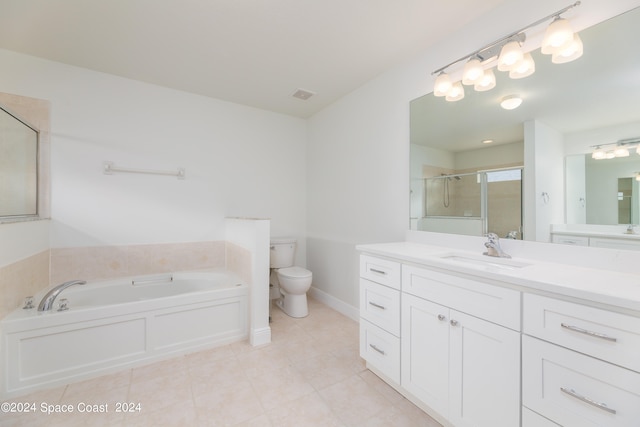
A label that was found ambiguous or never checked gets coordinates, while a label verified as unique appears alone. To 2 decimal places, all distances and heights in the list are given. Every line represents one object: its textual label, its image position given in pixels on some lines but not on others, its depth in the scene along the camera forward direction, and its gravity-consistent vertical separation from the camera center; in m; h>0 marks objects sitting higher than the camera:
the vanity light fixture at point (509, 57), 1.25 +0.88
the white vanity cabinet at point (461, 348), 1.05 -0.63
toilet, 2.68 -0.70
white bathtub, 1.57 -0.82
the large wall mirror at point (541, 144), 1.20 +0.42
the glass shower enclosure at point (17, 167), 1.76 +0.35
